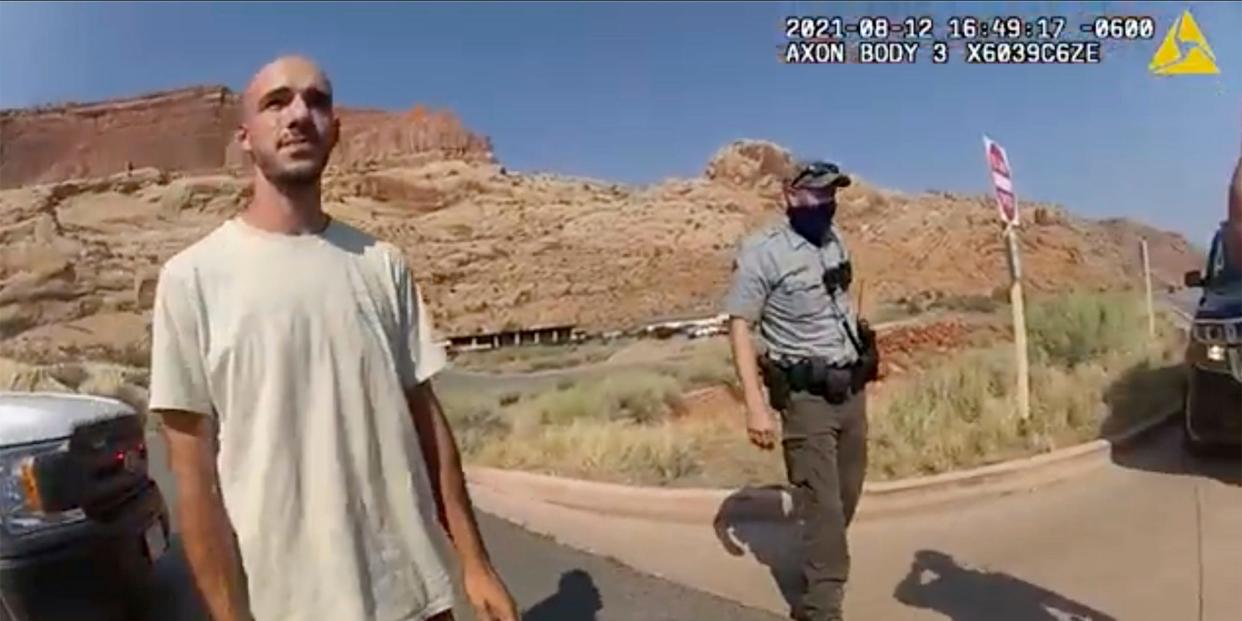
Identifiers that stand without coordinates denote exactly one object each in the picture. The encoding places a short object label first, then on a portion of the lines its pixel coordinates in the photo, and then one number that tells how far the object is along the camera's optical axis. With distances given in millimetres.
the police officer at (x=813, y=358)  2941
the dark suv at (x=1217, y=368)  3109
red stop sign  3533
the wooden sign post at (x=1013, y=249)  3533
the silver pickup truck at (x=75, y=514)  2195
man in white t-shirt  1394
